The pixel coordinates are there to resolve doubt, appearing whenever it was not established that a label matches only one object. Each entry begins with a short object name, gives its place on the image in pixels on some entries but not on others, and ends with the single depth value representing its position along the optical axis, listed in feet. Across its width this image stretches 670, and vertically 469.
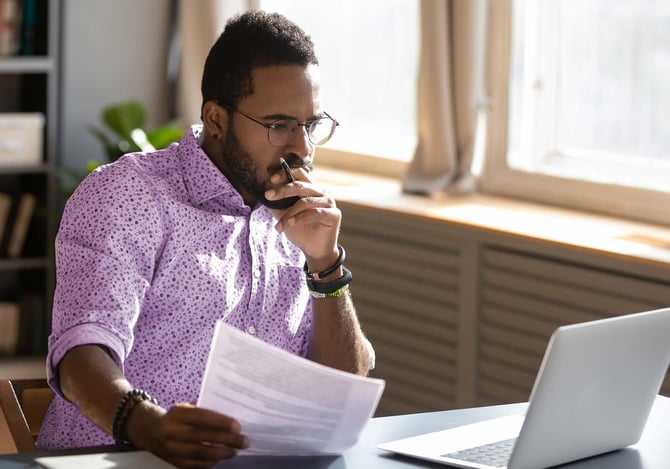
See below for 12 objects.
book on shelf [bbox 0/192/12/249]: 22.62
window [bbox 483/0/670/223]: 17.55
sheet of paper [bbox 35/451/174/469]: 7.91
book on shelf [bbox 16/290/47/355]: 22.82
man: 9.64
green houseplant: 21.80
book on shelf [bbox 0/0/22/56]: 21.80
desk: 8.11
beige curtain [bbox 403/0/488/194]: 19.00
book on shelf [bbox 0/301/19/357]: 22.80
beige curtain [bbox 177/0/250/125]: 23.20
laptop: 7.88
